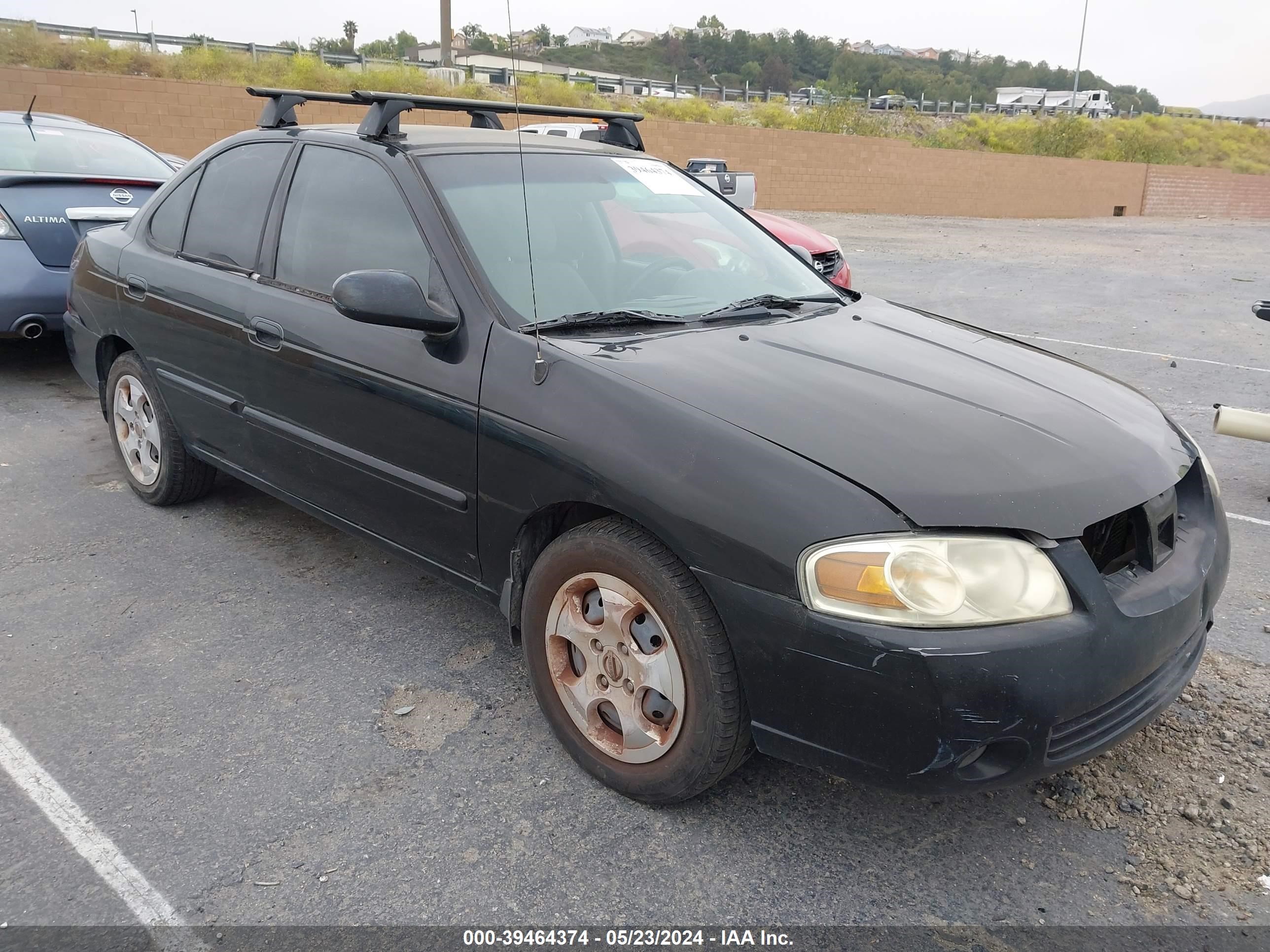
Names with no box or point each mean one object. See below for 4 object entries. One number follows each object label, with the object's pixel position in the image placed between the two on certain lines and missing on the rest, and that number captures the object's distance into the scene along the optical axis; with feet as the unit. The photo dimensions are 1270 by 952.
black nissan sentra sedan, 6.70
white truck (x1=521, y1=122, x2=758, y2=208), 46.26
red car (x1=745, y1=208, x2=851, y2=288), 25.41
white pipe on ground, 15.07
